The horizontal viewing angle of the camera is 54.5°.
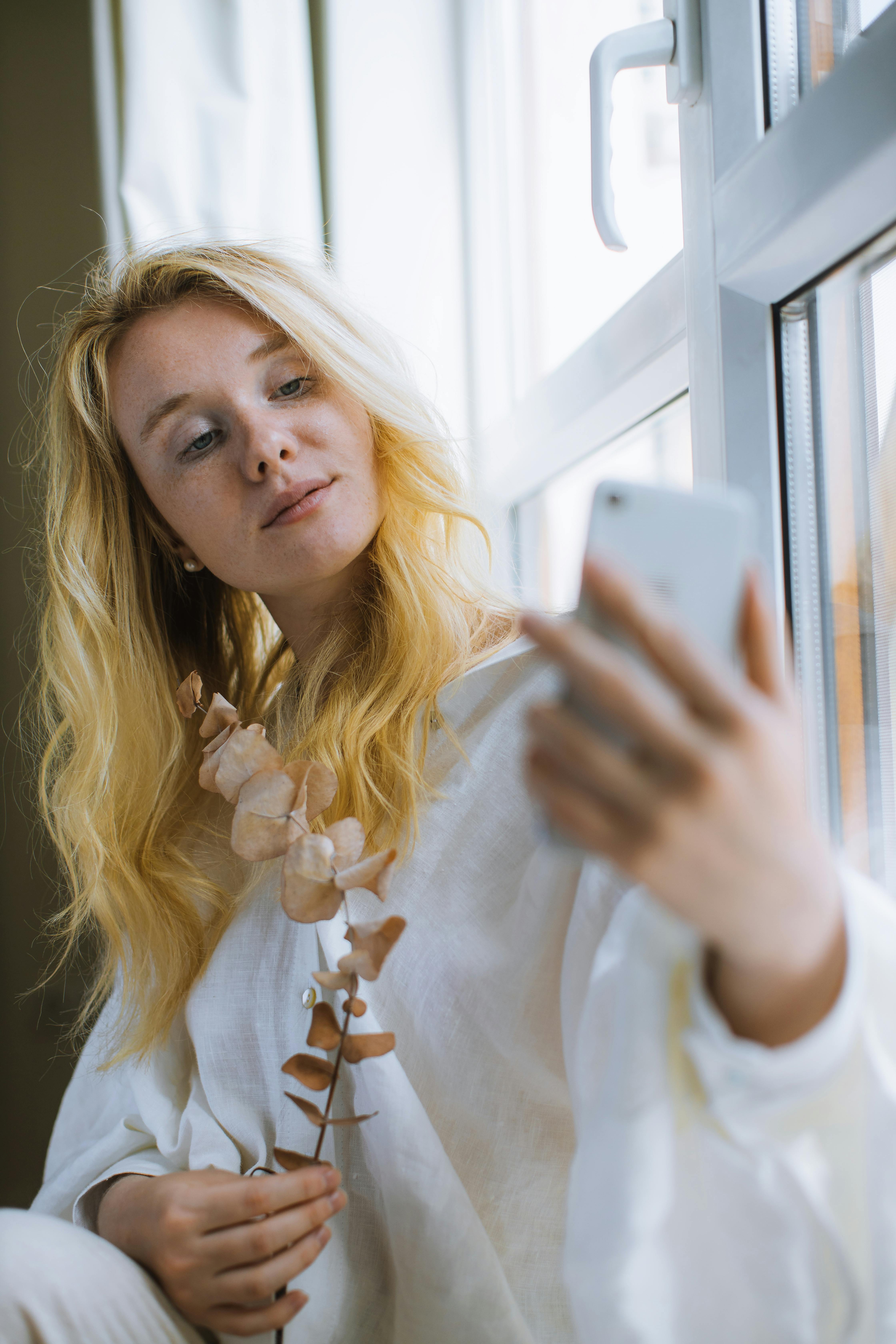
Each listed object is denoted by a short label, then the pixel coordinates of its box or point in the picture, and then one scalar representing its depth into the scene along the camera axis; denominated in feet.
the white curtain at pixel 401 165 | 3.74
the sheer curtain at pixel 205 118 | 3.49
